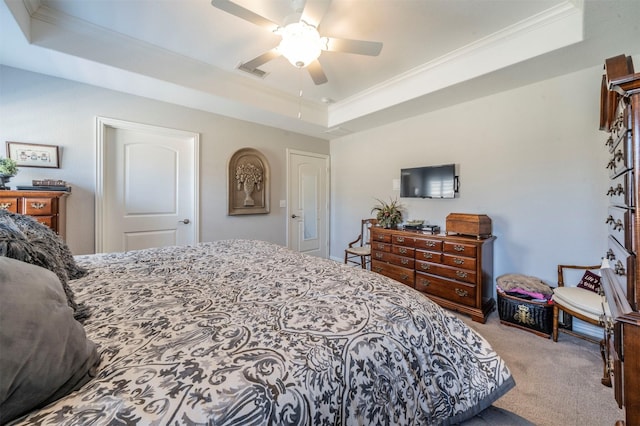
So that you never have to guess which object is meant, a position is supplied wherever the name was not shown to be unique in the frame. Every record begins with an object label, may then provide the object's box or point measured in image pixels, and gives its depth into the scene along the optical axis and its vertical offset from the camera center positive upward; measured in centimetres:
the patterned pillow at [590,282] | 211 -60
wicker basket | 217 -93
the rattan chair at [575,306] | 177 -71
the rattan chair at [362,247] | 363 -54
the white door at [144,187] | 278 +34
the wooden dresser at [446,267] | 248 -60
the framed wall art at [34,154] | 230 +57
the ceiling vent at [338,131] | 408 +142
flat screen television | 306 +41
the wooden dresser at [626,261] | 77 -18
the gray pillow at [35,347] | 47 -29
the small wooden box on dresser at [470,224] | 254 -12
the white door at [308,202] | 435 +21
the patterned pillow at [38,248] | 82 -13
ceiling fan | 161 +129
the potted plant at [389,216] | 341 -4
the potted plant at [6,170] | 201 +36
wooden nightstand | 194 +9
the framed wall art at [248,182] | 366 +48
